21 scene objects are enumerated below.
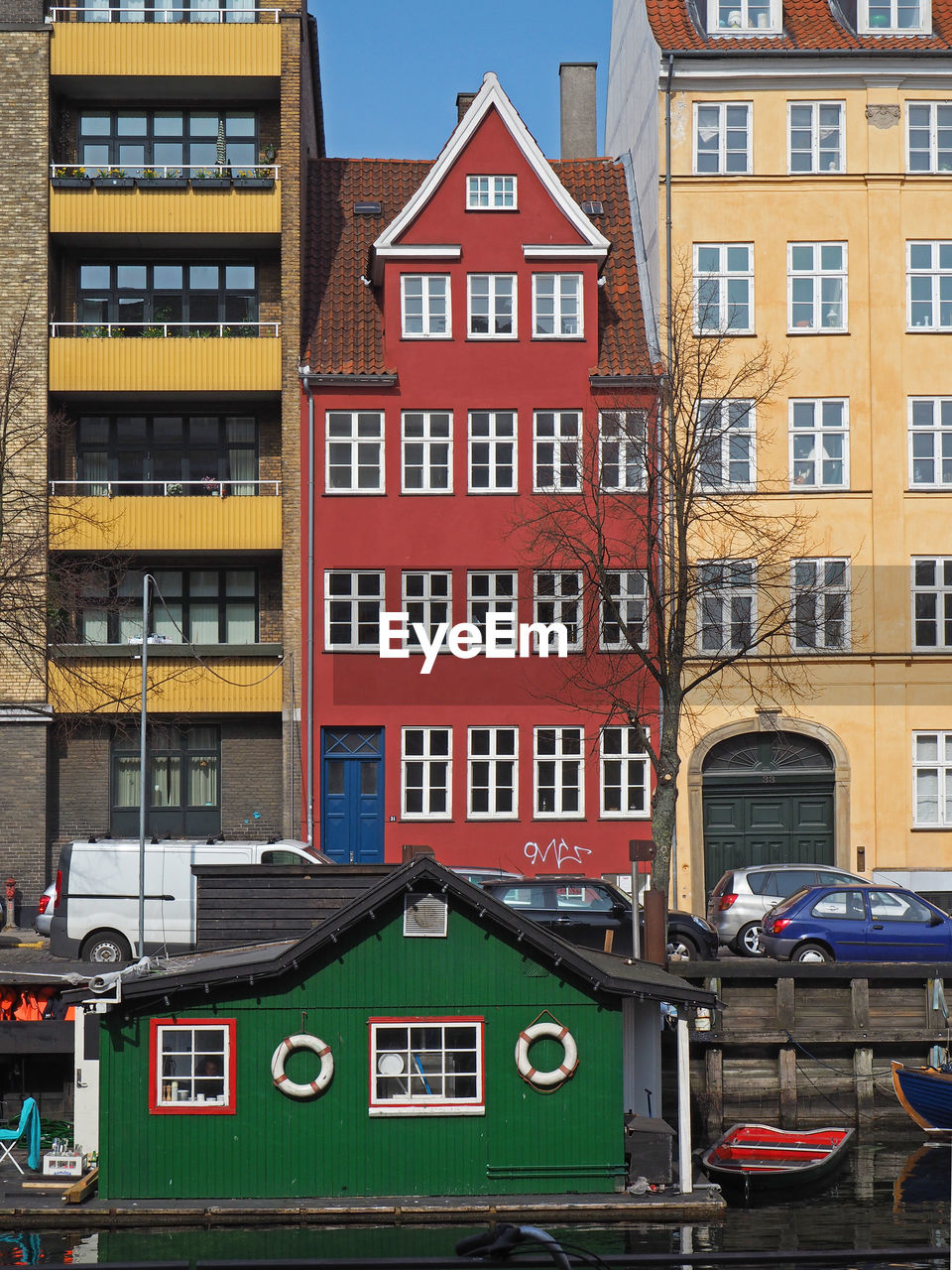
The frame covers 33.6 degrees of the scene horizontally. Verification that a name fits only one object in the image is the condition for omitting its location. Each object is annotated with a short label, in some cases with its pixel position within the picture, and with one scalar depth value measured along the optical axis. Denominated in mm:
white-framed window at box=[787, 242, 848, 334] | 38750
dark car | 27422
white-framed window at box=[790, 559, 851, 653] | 37219
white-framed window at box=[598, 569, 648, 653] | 37500
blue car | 28812
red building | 37375
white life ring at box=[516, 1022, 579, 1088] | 21062
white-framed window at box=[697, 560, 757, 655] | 36250
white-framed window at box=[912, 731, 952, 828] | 37688
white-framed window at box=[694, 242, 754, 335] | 38562
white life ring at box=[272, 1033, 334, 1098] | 20953
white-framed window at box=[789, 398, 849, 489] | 38312
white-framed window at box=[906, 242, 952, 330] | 38688
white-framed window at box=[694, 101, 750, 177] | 39094
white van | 28719
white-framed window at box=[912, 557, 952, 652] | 38000
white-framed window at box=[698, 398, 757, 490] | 37281
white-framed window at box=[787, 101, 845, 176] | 39031
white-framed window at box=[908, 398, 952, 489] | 38375
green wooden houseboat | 20797
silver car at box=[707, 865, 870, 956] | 30156
